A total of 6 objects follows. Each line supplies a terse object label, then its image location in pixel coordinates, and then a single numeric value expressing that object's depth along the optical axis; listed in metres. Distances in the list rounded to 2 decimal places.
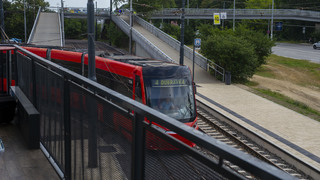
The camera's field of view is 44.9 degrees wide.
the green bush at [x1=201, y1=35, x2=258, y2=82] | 29.06
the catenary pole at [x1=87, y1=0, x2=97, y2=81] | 9.59
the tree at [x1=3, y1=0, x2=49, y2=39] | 74.71
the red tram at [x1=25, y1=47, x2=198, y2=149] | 12.52
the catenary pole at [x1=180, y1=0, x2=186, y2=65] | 24.64
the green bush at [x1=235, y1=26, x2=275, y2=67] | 36.56
